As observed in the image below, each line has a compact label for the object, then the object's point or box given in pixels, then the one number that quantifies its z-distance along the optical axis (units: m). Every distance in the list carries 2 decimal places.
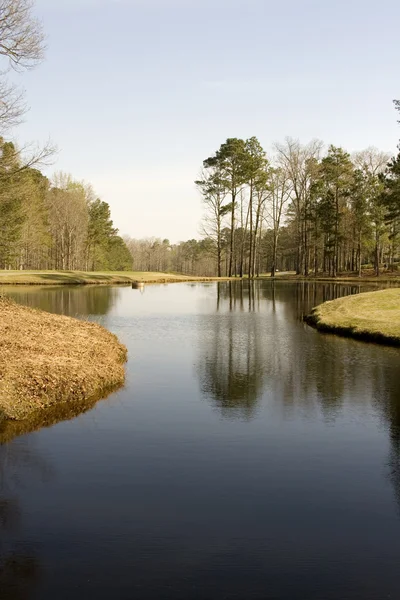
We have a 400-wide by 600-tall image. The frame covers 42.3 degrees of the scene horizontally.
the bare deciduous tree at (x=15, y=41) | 23.05
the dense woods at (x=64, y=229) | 66.62
